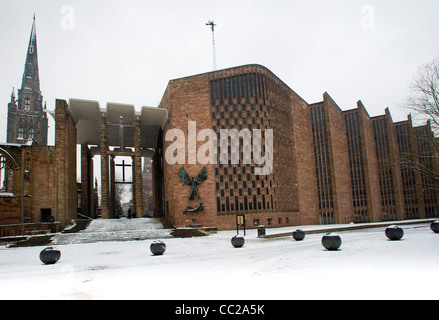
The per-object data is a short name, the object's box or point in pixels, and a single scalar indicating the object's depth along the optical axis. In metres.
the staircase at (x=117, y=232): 20.34
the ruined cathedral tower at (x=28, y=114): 71.00
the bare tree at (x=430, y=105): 19.72
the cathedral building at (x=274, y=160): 31.23
